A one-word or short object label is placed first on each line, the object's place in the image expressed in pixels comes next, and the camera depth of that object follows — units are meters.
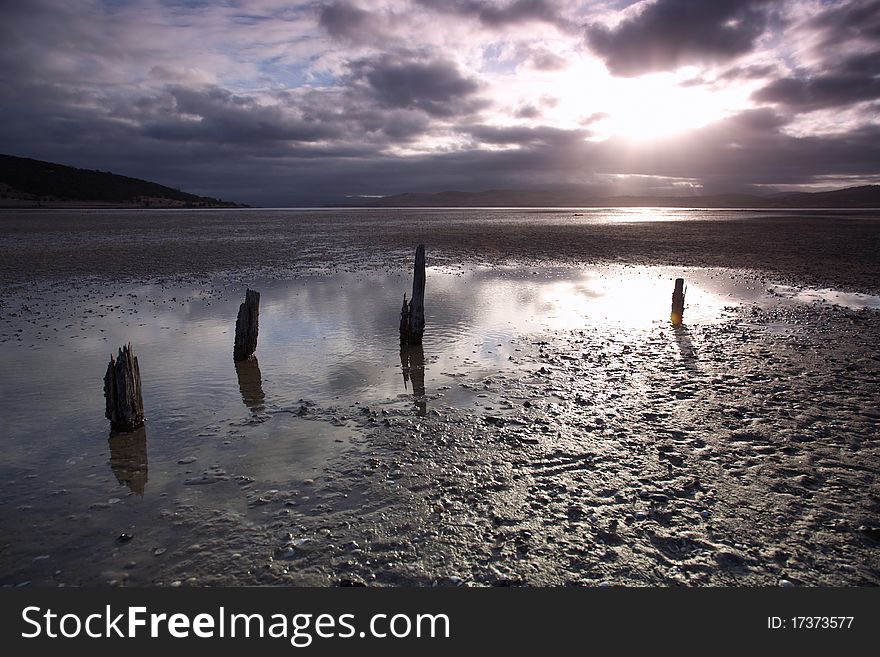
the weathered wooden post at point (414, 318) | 13.25
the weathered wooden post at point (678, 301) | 16.20
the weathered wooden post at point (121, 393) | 8.20
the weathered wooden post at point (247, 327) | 12.02
